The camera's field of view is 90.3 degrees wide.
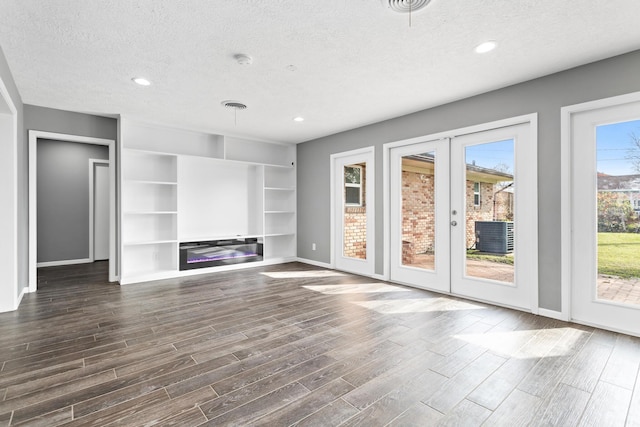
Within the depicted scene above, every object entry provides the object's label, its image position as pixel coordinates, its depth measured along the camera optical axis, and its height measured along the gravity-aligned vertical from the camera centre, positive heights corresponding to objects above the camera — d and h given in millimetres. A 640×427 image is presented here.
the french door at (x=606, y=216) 2812 -12
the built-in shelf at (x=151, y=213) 4737 +19
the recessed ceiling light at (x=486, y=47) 2621 +1413
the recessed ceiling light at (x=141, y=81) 3303 +1412
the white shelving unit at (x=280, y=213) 6594 +27
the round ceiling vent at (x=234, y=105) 4070 +1434
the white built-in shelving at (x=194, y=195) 5055 +347
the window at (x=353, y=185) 5438 +509
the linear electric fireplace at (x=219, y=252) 5363 -686
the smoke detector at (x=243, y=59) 2811 +1398
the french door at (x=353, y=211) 5195 +61
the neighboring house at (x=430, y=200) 3662 +188
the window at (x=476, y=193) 3869 +257
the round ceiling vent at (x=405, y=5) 2090 +1399
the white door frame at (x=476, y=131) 3307 +712
